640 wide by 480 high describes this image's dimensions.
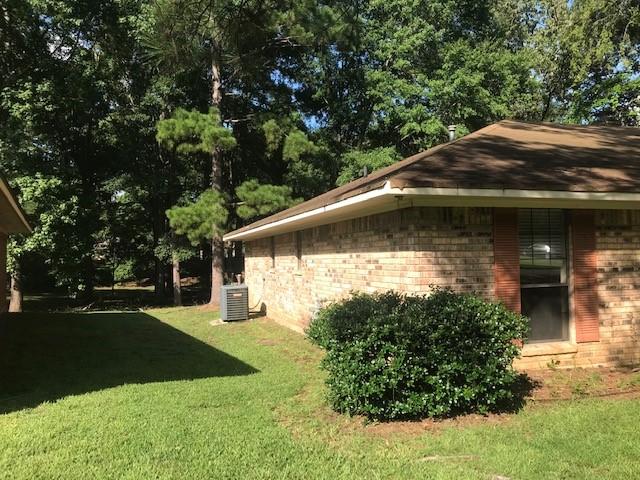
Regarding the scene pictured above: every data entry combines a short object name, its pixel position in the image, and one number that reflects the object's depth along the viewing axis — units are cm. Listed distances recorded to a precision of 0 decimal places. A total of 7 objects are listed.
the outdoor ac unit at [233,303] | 1576
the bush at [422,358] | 529
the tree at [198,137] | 1962
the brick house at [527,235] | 632
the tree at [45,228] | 2005
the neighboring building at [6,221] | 892
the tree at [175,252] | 2473
